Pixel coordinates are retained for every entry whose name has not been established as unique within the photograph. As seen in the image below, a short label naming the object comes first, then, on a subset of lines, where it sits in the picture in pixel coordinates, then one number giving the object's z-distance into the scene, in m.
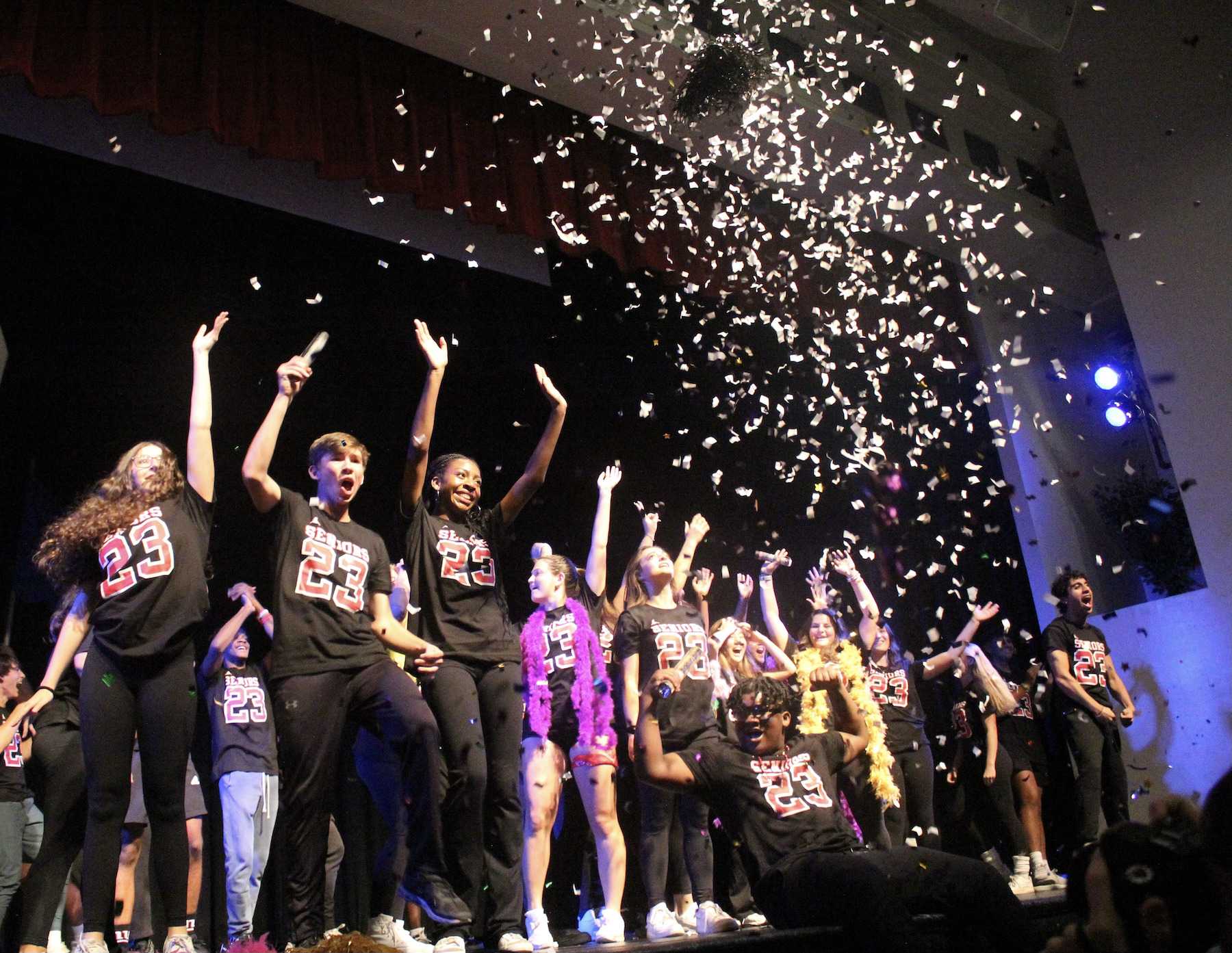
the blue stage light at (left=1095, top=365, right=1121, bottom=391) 8.74
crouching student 2.66
